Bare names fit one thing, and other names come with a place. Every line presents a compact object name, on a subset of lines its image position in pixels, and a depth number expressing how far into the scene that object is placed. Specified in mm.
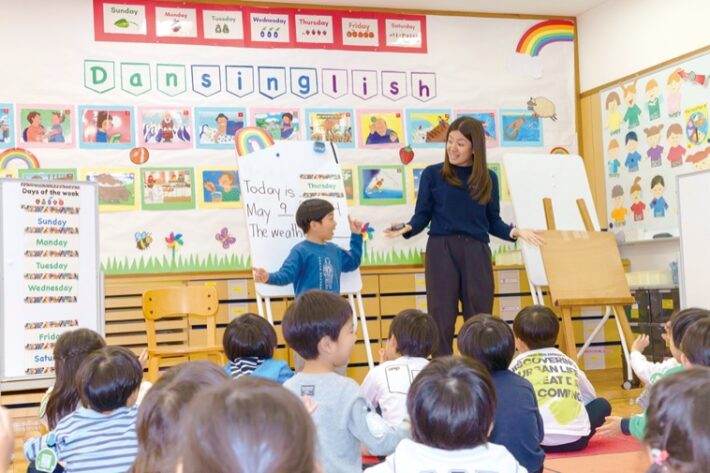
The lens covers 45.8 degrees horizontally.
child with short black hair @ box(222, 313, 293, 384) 3008
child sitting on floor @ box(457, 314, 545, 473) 2555
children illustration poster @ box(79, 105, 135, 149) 5746
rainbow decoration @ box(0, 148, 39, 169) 5566
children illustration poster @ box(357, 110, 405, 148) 6328
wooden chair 4695
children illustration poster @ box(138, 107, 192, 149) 5875
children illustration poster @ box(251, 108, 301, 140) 6113
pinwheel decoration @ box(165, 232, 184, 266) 5840
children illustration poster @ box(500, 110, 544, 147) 6633
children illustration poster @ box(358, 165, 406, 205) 6301
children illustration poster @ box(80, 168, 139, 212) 5730
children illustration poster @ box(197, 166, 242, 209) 5965
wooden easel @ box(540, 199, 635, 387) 5051
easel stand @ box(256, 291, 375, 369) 4750
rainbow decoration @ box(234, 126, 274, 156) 5039
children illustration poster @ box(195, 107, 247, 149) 5992
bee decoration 5773
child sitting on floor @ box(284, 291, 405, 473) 2213
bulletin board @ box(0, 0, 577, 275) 5707
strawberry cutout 6387
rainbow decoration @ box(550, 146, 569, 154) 6691
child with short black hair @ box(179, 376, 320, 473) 824
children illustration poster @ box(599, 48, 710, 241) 5660
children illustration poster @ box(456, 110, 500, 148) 6582
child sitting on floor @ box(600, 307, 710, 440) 2881
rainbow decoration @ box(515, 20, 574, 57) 6707
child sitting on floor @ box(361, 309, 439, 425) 2979
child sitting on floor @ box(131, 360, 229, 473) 1348
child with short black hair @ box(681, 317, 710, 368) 2314
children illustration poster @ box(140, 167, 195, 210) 5836
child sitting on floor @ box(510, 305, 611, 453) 3258
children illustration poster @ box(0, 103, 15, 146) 5574
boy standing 4406
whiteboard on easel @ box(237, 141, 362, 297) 4812
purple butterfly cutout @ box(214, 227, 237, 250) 5953
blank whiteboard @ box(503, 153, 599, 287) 5445
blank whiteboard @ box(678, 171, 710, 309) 4672
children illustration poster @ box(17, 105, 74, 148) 5613
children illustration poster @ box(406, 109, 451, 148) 6426
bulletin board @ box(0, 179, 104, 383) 3822
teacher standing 4168
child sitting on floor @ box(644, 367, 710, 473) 1034
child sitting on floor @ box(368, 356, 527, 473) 1569
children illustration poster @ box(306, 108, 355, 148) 6215
